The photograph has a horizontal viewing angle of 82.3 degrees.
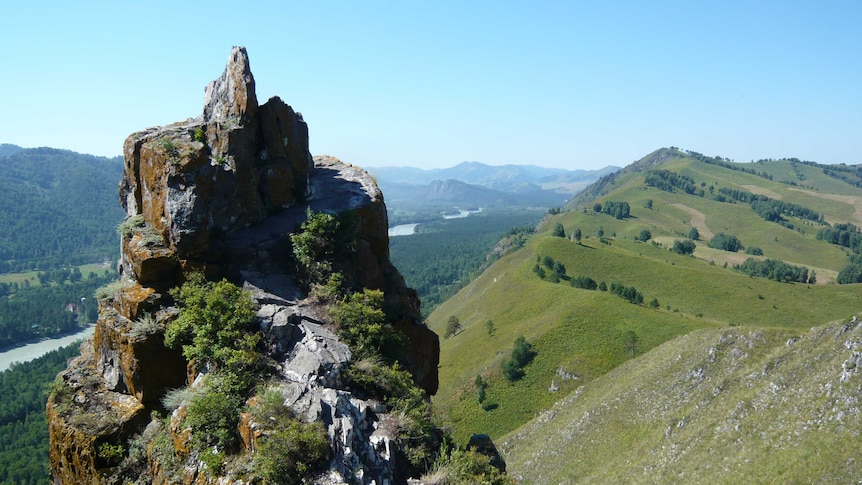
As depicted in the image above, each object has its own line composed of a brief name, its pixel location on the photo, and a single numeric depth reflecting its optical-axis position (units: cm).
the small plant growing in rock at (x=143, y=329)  1473
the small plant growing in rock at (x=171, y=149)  1662
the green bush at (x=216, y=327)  1323
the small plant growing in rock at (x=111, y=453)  1387
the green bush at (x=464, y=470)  1227
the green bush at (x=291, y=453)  1038
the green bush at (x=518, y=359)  7312
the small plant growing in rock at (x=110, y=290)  1680
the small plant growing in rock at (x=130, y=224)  1752
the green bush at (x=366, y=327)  1555
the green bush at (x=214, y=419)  1170
